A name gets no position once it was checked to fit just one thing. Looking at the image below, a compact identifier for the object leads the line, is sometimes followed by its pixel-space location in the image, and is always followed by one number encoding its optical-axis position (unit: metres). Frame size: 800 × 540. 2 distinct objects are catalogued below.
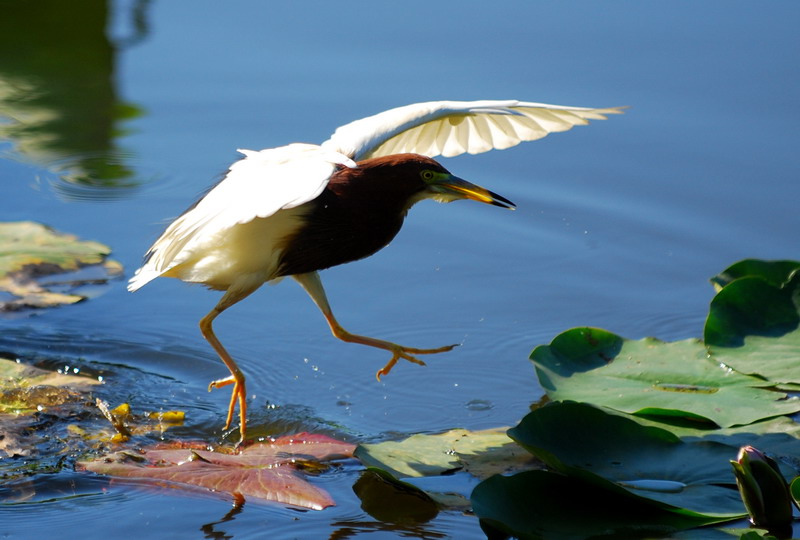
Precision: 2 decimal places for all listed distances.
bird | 6.74
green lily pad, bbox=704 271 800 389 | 6.72
